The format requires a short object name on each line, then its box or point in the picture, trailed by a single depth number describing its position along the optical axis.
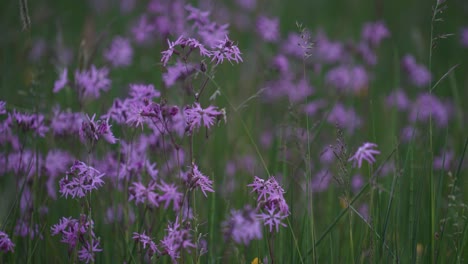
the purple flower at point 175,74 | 4.91
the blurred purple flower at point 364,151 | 3.59
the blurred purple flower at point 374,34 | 8.12
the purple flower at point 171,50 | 3.78
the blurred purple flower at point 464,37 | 10.61
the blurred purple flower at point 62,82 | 5.77
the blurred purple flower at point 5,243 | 3.89
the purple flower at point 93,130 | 3.84
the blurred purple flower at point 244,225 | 2.95
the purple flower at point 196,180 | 3.58
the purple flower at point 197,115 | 3.55
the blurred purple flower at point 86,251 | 3.91
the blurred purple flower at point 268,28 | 8.24
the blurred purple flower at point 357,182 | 6.99
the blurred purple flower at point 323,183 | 7.06
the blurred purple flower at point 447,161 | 7.22
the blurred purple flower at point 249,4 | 13.91
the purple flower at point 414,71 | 9.02
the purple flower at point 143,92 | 4.77
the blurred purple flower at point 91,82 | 5.60
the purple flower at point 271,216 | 3.47
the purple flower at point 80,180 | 3.64
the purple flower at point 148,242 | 3.70
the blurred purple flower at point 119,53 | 8.06
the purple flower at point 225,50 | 3.78
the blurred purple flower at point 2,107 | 4.08
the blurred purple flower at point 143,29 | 7.83
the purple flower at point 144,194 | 4.23
